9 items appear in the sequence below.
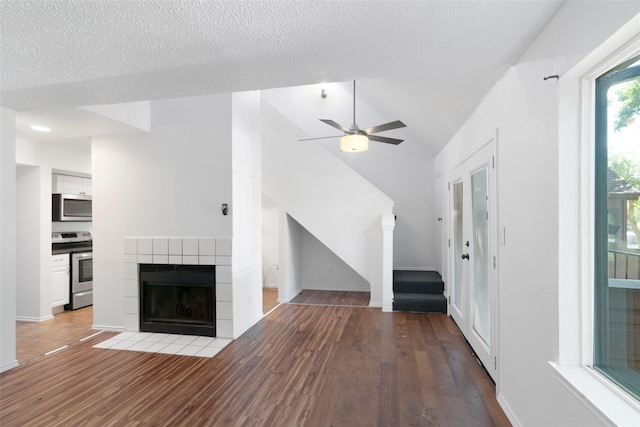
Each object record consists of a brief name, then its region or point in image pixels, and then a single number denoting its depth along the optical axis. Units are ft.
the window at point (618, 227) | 4.28
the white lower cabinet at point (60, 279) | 15.60
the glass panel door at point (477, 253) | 8.79
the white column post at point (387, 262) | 16.16
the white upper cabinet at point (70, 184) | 16.07
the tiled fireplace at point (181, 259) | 12.46
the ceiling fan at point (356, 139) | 13.20
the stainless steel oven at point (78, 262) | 16.35
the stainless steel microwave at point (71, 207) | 16.15
